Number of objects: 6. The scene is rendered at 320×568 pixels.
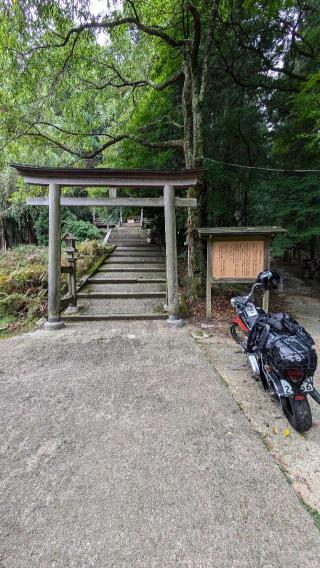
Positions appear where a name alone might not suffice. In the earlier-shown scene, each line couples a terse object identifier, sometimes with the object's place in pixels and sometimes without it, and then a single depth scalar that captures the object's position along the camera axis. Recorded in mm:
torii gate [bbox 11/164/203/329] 4793
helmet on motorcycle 3277
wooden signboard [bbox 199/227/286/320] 5094
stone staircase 5379
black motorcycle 2111
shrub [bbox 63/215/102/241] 12919
